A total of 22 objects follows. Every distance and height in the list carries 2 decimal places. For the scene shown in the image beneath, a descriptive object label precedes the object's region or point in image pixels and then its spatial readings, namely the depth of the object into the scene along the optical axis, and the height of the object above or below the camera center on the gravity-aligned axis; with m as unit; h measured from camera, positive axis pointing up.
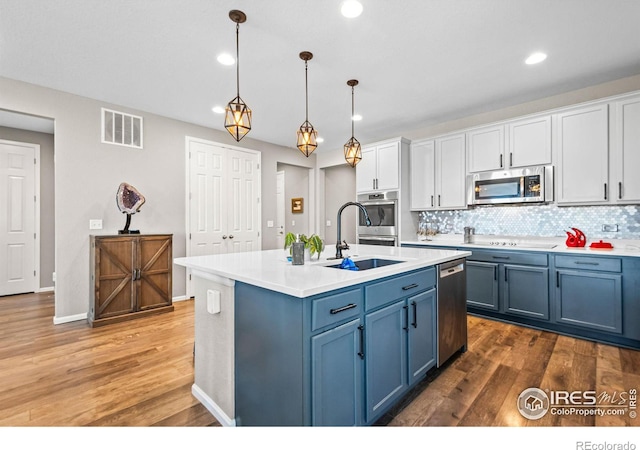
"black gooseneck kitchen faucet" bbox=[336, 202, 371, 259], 2.31 -0.15
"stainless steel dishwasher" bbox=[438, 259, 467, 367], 2.37 -0.67
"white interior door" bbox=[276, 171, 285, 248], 6.40 +0.38
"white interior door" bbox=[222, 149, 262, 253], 5.12 +0.40
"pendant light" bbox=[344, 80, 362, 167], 3.17 +0.75
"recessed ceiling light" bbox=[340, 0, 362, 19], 2.18 +1.54
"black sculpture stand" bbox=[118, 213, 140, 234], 3.81 -0.03
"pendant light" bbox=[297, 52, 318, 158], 2.71 +0.75
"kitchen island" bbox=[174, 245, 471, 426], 1.40 -0.60
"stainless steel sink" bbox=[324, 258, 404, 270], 2.43 -0.30
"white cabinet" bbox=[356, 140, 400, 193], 4.70 +0.89
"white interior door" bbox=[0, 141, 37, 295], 4.87 +0.13
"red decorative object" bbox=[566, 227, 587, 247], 3.37 -0.16
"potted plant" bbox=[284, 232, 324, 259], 2.16 -0.14
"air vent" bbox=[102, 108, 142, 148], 3.89 +1.24
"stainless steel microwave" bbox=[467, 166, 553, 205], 3.58 +0.47
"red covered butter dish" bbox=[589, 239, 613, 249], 3.24 -0.22
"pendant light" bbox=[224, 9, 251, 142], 2.24 +0.80
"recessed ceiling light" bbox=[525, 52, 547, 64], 2.84 +1.54
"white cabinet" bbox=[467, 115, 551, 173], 3.60 +0.98
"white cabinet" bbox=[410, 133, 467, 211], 4.29 +0.74
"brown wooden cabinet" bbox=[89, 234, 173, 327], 3.51 -0.61
